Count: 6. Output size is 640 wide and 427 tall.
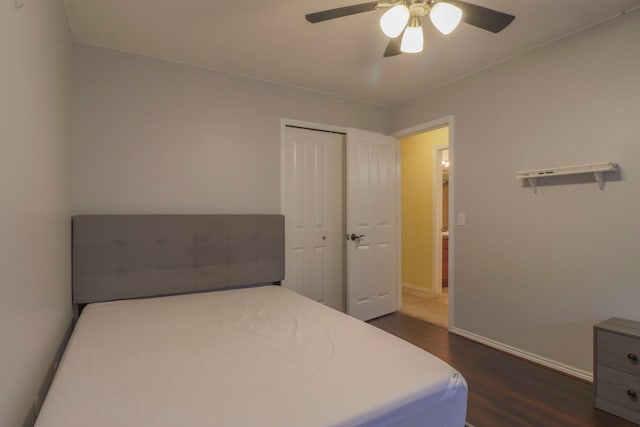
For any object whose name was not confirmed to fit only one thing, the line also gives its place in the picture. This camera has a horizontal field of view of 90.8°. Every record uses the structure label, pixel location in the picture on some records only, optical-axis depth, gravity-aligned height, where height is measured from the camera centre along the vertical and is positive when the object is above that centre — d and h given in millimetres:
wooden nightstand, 1787 -945
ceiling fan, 1538 +973
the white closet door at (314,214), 3195 -40
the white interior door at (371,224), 3391 -161
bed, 1017 -634
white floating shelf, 2064 +255
